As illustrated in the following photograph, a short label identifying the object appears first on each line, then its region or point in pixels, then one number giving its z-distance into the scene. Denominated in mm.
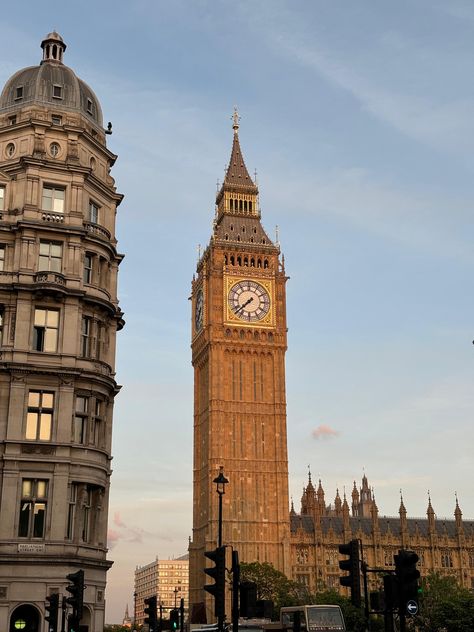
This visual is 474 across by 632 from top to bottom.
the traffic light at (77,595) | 26422
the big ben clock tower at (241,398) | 127312
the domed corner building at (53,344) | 37469
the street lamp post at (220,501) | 32325
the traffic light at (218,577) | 24670
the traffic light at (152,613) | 31547
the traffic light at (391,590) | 18656
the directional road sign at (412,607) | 19909
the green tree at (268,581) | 107125
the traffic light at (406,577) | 17531
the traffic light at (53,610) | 32156
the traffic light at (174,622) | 43600
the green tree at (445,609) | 76375
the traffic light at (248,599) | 25797
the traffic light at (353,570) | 23594
